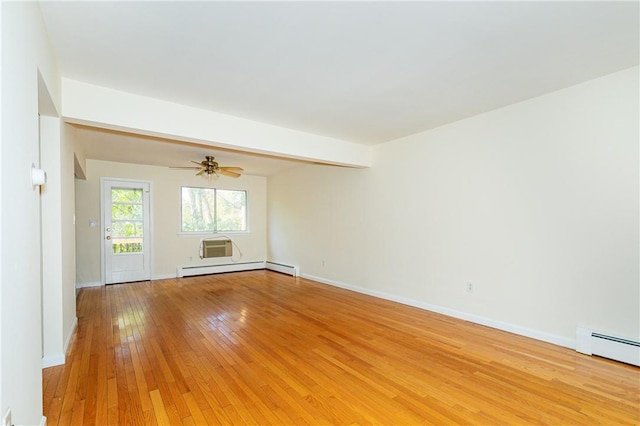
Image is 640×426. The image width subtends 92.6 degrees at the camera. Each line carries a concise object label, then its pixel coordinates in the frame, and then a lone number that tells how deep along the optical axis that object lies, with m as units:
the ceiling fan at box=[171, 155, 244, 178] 5.31
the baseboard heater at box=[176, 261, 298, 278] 6.74
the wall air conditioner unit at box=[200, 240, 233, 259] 7.08
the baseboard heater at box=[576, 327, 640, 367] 2.56
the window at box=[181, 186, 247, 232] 7.03
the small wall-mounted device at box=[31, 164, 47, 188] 1.64
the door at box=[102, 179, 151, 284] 6.00
